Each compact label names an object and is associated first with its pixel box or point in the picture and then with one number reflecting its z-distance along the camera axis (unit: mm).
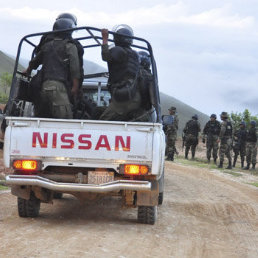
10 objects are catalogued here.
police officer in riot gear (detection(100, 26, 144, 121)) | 6574
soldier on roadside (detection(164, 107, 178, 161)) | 18134
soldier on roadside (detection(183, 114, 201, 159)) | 20812
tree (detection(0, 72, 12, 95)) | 64044
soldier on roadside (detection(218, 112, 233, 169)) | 18141
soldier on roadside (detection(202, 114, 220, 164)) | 19625
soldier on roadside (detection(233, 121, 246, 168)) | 20500
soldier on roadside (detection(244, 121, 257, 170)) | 19844
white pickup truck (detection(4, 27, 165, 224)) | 5805
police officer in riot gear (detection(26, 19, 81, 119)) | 6504
